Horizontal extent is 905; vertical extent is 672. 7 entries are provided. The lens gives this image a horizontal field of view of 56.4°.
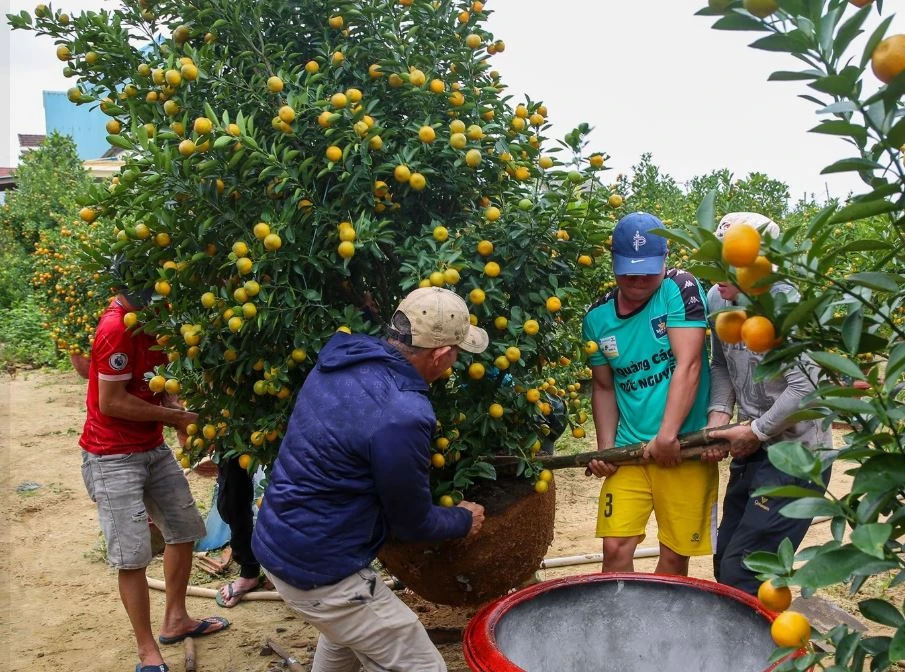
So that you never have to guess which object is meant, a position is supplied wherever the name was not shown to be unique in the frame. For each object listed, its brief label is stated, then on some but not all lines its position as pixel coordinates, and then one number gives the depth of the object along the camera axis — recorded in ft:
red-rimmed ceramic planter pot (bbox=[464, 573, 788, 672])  7.66
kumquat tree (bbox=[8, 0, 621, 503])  9.09
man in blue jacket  7.93
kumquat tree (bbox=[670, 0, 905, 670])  3.91
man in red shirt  11.41
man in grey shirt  9.56
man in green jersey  10.25
